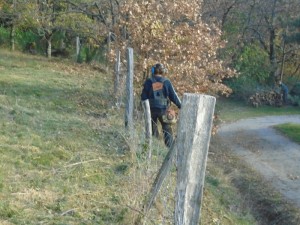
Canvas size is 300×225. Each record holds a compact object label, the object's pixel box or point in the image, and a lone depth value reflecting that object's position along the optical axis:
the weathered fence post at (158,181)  5.16
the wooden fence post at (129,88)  10.88
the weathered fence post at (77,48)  32.25
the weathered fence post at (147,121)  8.68
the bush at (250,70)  35.03
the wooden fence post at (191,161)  4.02
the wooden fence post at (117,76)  15.81
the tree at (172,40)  14.40
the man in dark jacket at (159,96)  10.94
